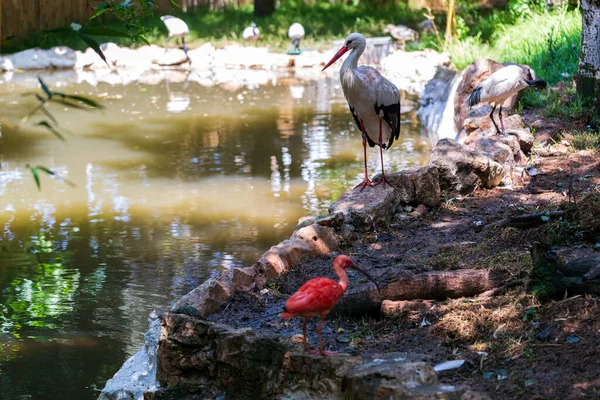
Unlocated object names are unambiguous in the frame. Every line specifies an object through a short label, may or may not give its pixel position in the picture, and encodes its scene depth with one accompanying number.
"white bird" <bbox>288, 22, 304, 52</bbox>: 37.25
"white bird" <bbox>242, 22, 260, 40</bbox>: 39.09
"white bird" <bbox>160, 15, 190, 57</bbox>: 37.22
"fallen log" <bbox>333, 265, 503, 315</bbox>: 7.83
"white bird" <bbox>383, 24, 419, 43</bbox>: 37.06
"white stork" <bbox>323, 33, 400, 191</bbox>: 11.76
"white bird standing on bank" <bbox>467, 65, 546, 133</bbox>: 14.57
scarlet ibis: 6.37
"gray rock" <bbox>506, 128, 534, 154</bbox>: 14.38
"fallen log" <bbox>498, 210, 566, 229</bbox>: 9.23
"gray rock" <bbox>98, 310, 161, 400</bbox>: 8.12
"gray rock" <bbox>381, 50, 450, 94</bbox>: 30.29
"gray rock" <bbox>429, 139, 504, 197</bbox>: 12.16
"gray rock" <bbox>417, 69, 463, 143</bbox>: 21.16
